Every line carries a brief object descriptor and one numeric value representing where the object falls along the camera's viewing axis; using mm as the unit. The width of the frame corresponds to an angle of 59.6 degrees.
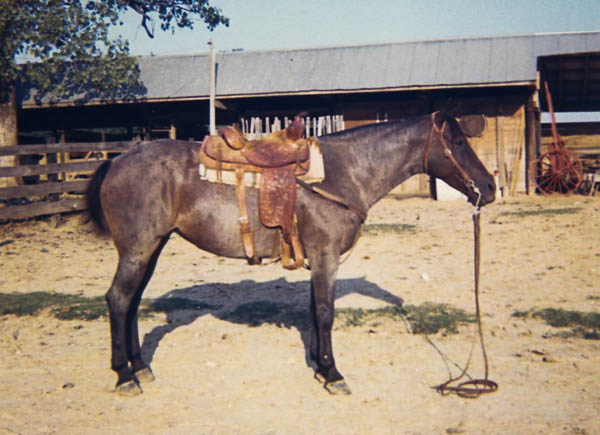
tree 15969
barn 17375
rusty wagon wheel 16219
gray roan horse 4172
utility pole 18219
